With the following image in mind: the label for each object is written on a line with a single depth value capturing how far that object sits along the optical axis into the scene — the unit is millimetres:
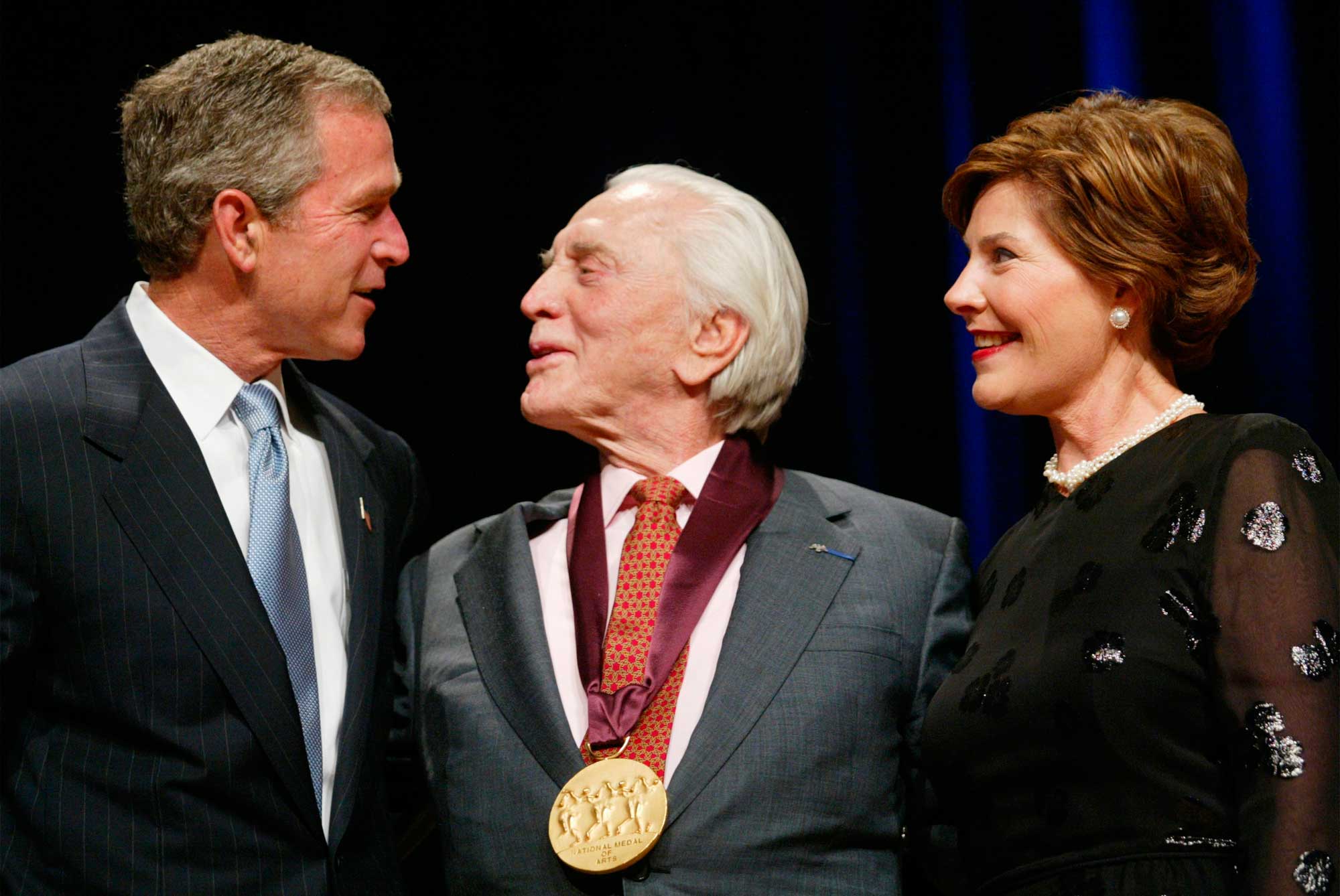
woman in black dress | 3611
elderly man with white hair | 4480
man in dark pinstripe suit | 4164
